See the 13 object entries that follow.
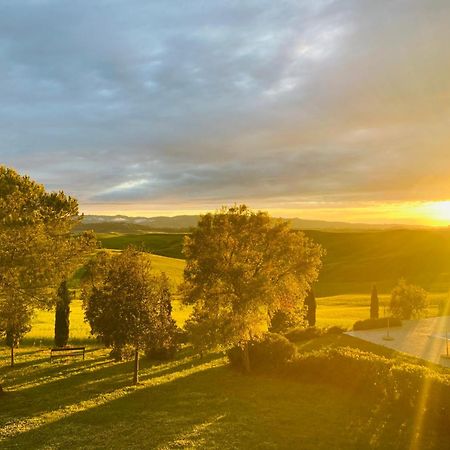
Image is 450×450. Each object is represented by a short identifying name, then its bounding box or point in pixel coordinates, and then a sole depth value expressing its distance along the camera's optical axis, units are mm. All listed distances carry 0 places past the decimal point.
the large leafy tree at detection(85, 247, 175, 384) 26781
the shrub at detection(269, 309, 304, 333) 43875
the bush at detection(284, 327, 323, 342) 42812
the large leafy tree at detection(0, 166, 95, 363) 26234
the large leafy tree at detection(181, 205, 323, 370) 28297
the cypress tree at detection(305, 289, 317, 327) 50344
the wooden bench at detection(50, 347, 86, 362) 36406
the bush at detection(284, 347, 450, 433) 20406
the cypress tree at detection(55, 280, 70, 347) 40462
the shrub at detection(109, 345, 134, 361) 27422
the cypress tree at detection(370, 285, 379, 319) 55781
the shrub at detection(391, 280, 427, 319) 53875
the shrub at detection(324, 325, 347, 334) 45781
